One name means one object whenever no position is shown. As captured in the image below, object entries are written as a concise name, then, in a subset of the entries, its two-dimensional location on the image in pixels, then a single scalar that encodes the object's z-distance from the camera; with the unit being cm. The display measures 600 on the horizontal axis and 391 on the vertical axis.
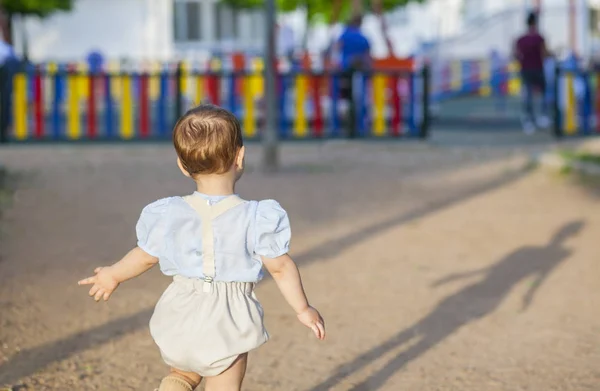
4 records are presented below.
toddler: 353
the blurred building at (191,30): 3950
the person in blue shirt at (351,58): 1691
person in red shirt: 1812
